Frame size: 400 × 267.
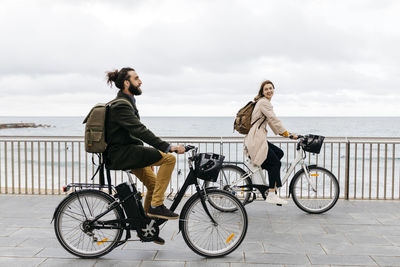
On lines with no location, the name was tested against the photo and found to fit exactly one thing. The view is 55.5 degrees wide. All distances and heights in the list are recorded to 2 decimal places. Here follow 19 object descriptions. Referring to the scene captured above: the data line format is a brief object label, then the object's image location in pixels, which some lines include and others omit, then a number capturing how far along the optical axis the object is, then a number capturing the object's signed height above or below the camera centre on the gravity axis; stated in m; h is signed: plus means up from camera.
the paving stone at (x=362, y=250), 3.66 -1.30
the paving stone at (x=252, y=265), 3.32 -1.29
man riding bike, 3.27 -0.25
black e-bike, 3.46 -0.93
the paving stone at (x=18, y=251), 3.59 -1.32
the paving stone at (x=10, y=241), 3.90 -1.32
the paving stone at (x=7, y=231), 4.24 -1.33
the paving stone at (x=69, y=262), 3.37 -1.32
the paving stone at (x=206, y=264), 3.35 -1.30
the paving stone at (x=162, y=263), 3.34 -1.30
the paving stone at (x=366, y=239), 4.02 -1.31
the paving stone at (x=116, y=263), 3.35 -1.31
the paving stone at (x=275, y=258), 3.42 -1.29
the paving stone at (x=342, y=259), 3.41 -1.29
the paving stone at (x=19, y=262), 3.35 -1.31
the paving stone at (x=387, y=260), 3.38 -1.29
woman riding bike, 4.93 -0.27
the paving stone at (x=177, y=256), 3.52 -1.31
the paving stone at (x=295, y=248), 3.70 -1.30
